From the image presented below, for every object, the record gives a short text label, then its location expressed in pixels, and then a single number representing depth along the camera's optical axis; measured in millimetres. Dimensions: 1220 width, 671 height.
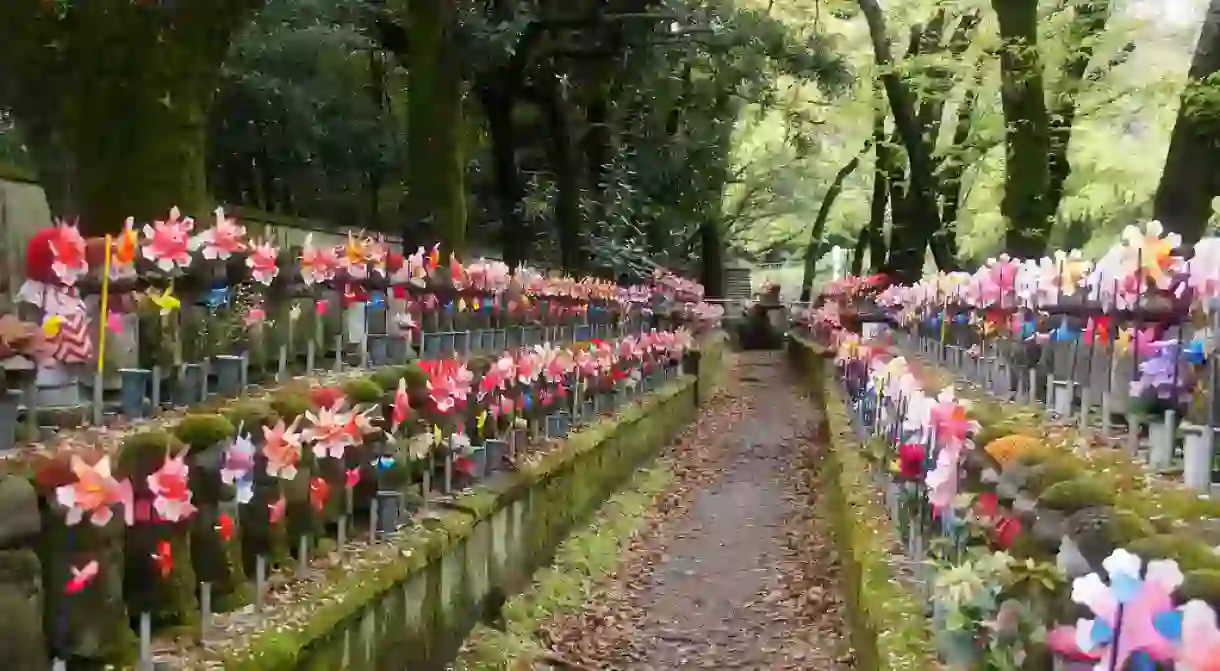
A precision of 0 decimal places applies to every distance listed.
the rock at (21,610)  2600
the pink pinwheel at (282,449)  3842
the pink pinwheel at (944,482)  3682
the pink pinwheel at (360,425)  4422
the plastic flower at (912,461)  4438
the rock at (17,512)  2633
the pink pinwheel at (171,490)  3154
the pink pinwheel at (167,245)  4359
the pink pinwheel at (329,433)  4168
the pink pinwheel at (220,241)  4590
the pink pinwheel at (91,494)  2838
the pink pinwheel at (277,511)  3973
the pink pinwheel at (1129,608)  1862
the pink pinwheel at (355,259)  5969
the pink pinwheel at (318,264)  5500
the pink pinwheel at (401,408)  5047
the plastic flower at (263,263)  4953
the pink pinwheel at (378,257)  6230
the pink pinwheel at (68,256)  3990
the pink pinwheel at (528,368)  7309
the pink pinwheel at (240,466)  3567
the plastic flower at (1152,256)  3891
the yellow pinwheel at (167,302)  4414
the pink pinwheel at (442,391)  5576
